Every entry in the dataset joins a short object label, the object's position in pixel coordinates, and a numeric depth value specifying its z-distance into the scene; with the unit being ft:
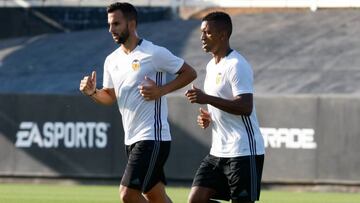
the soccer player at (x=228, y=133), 63.87
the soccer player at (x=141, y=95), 67.97
